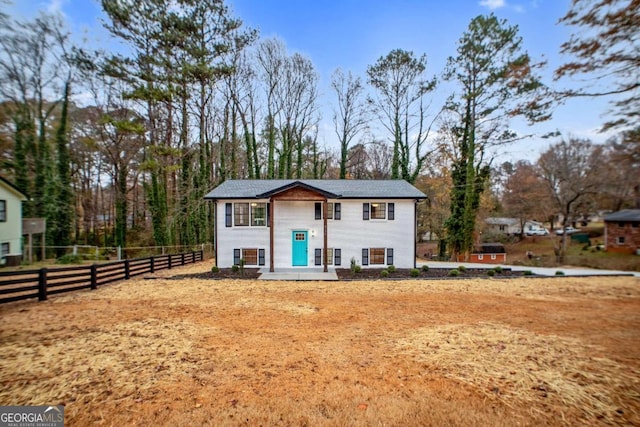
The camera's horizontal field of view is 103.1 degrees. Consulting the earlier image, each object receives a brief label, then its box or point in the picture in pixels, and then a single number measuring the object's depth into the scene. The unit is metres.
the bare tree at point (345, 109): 25.82
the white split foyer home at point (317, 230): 14.90
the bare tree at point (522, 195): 19.70
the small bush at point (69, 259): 16.68
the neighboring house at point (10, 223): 15.20
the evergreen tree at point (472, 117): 18.56
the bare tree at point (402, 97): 23.31
